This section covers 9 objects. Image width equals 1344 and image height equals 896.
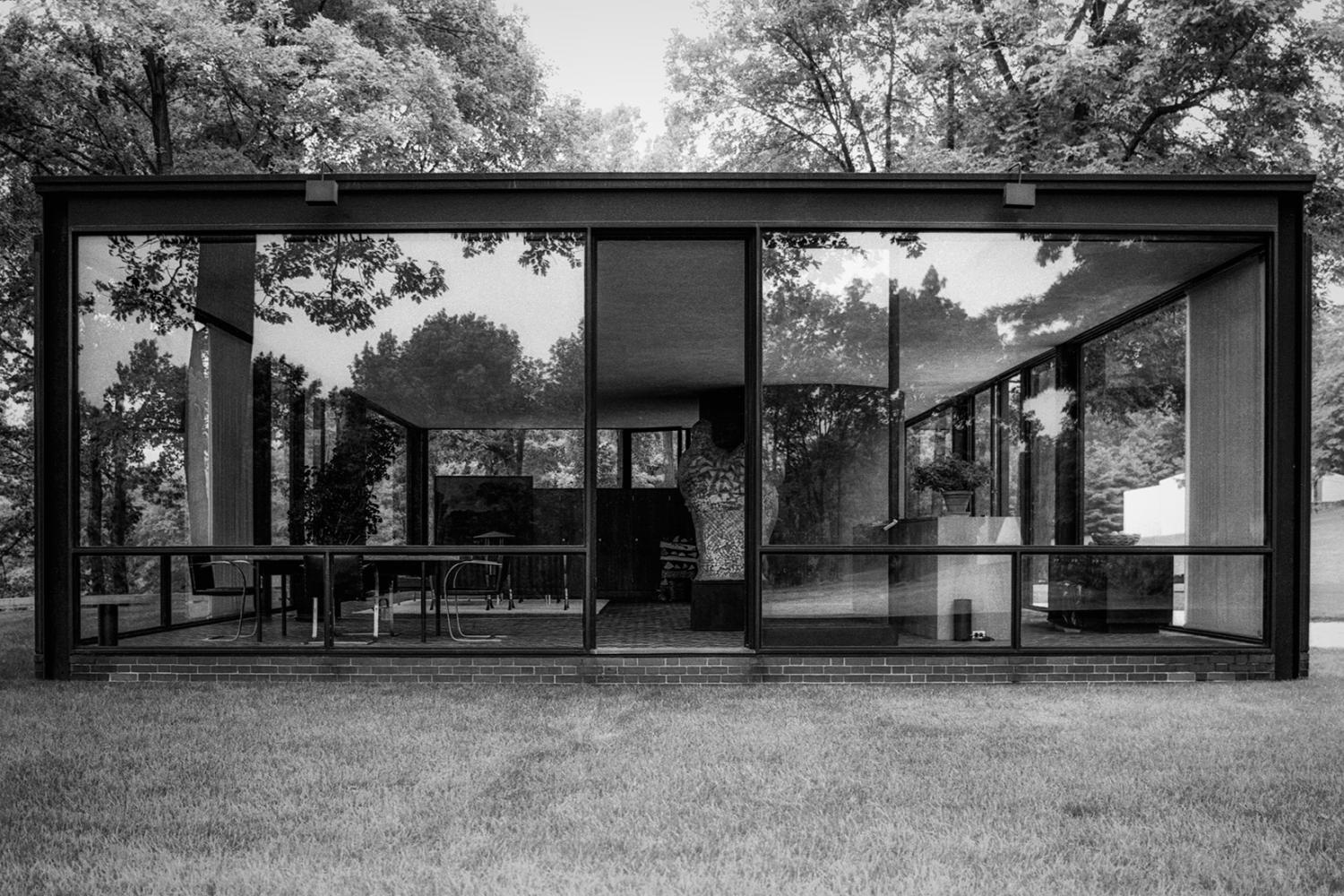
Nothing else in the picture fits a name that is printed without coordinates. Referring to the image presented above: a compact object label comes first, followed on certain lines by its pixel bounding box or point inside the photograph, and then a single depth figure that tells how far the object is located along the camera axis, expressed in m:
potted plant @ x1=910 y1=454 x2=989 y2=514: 6.89
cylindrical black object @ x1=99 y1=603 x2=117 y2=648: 6.87
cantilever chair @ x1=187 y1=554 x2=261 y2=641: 7.04
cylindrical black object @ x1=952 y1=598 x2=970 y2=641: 6.89
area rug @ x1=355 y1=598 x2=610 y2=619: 7.04
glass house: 6.80
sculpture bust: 9.69
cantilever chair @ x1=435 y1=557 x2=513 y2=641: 7.00
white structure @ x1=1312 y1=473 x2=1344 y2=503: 22.67
